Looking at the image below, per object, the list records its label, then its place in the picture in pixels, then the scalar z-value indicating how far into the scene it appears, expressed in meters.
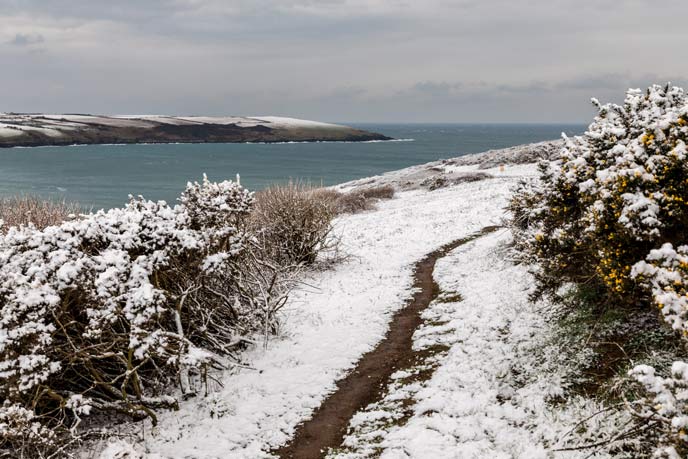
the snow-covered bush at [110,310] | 8.54
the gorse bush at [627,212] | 6.74
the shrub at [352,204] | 44.00
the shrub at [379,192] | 50.88
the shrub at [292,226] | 21.69
